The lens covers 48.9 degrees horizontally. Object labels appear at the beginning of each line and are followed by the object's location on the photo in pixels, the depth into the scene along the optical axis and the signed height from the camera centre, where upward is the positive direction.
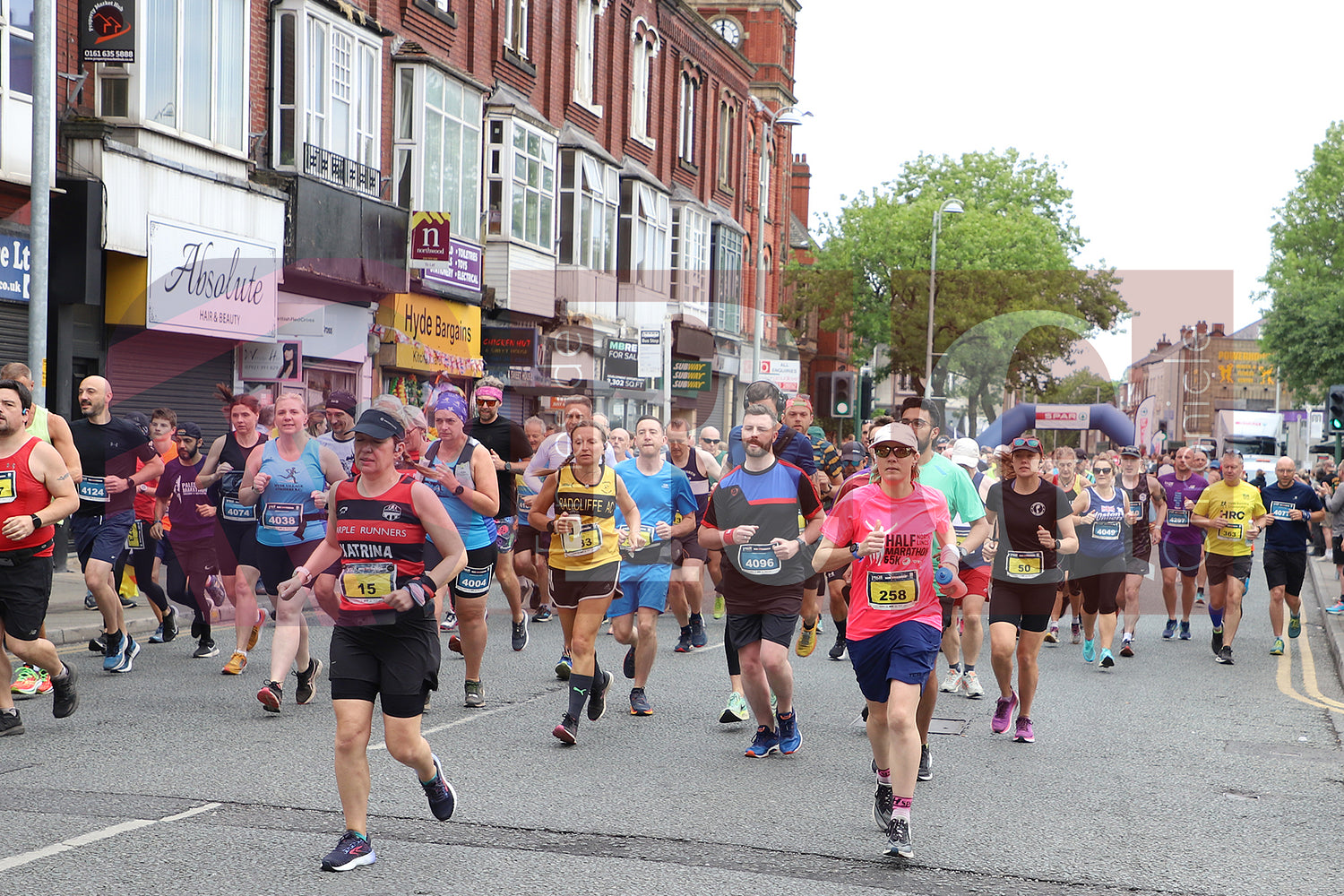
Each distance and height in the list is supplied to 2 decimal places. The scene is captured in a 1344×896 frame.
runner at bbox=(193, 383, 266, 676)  9.95 -0.73
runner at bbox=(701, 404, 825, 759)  8.04 -0.77
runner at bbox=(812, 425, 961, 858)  6.22 -0.70
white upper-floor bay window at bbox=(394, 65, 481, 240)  24.59 +4.67
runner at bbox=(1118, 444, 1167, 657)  13.65 -0.86
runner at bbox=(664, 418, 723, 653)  12.79 -1.23
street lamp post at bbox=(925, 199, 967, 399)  49.91 +7.37
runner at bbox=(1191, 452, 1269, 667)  13.66 -0.92
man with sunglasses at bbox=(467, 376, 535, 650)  11.18 -0.13
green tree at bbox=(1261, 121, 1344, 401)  43.69 +5.15
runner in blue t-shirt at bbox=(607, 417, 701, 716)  9.20 -0.81
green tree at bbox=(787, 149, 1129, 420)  54.41 +5.55
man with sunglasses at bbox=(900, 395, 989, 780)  8.55 -0.27
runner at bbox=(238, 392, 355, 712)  9.38 -0.52
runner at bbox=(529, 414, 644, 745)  8.59 -0.70
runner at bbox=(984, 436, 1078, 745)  8.99 -0.89
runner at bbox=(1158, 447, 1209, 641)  15.01 -1.18
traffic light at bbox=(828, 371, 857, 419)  24.41 +0.53
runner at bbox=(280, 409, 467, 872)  5.66 -0.78
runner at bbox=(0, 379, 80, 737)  8.00 -0.59
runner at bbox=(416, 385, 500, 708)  9.19 -0.73
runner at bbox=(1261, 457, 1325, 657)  14.10 -1.01
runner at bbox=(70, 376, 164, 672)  10.19 -0.59
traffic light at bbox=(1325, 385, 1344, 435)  23.55 +0.42
